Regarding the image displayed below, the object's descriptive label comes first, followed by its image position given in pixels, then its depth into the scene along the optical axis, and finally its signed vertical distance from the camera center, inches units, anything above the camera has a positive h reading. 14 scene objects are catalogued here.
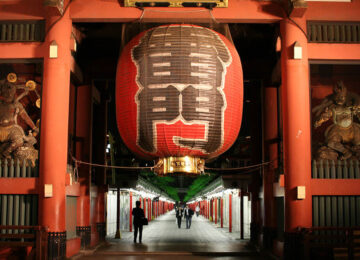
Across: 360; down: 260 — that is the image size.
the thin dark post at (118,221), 920.3 -77.4
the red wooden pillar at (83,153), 665.0 +39.2
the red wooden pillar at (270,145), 657.6 +48.5
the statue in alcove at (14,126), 510.0 +58.9
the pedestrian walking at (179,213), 1425.7 -94.8
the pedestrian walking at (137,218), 829.8 -64.1
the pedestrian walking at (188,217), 1351.9 -101.3
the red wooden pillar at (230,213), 1146.7 -78.0
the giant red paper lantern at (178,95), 376.5 +67.7
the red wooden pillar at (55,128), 482.3 +53.4
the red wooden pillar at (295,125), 477.4 +56.2
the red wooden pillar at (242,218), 906.7 -69.4
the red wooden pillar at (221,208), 1440.9 -81.9
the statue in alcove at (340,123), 510.0 +61.6
